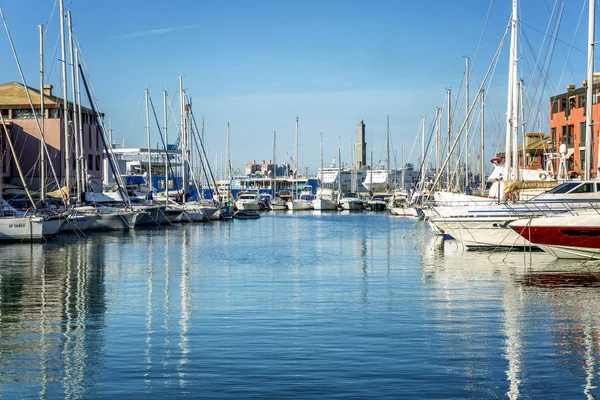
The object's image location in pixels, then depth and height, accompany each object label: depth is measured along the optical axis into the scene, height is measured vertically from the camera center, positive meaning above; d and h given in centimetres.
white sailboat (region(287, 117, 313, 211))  12562 -388
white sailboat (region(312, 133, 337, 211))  12606 -374
